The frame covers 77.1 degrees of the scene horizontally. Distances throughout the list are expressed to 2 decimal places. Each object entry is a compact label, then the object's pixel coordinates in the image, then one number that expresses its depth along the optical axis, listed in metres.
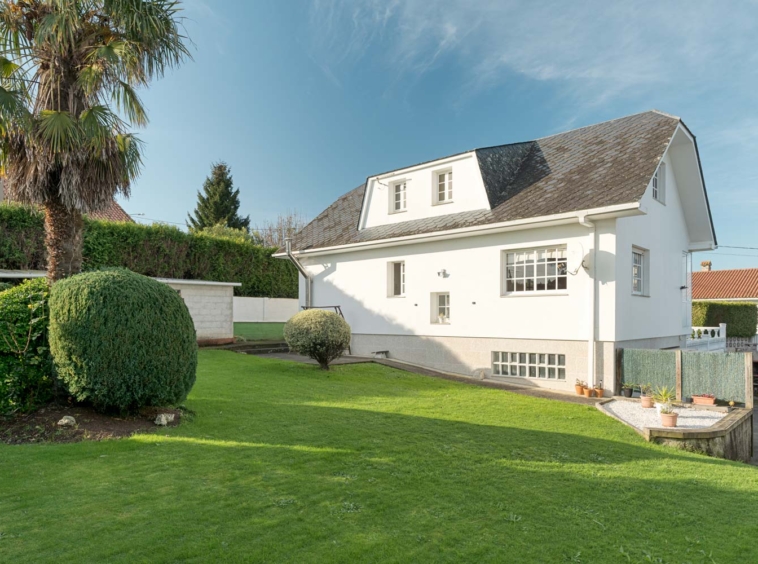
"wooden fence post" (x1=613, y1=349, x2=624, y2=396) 11.91
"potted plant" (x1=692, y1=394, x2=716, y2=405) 10.91
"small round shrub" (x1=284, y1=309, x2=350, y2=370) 12.78
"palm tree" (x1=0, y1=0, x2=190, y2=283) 7.30
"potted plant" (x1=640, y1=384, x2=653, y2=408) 10.26
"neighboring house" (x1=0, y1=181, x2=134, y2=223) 26.30
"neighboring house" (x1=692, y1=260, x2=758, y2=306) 36.19
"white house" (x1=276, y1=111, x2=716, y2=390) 12.05
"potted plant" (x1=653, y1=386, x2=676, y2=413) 9.04
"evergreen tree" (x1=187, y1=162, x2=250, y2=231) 44.28
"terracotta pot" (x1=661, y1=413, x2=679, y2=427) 8.23
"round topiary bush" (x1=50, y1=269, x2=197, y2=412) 6.41
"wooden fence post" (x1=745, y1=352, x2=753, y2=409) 10.25
